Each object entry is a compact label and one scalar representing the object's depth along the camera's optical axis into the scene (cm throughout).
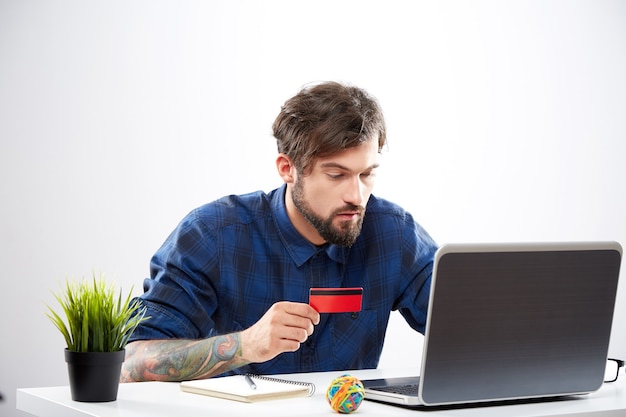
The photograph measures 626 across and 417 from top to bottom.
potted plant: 224
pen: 233
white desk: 221
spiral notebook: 229
